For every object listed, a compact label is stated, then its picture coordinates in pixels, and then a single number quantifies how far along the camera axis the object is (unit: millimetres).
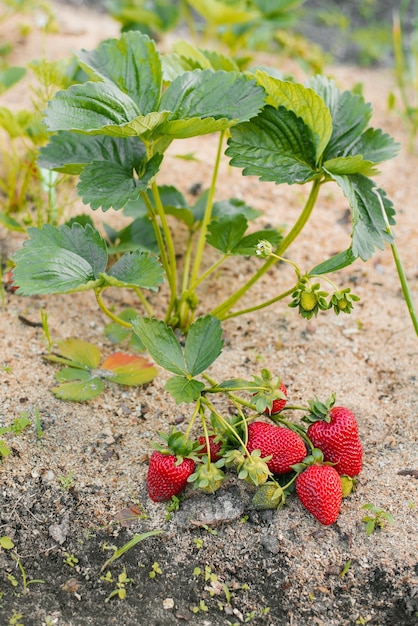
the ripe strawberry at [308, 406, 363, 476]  818
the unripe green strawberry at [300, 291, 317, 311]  810
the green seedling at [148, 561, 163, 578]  787
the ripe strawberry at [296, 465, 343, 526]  797
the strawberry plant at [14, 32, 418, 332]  809
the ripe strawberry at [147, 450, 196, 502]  802
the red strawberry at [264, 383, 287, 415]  843
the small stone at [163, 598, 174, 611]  775
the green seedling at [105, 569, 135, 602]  779
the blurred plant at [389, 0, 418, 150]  1207
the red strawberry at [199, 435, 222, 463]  826
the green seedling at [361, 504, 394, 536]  805
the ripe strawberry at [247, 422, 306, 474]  811
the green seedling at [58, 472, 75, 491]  829
